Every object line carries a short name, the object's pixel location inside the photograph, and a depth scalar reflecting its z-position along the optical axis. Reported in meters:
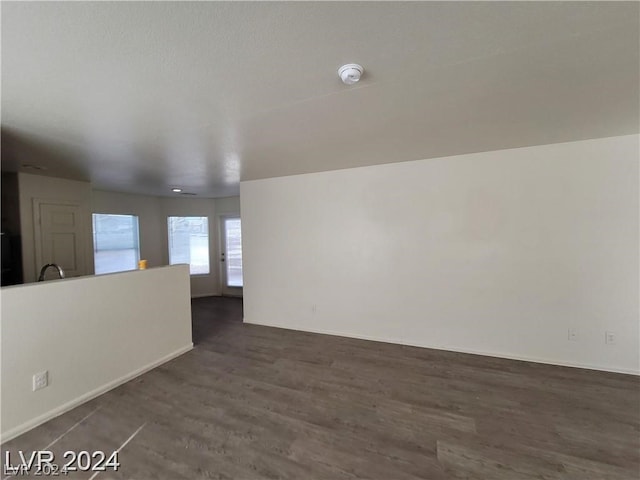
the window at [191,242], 6.33
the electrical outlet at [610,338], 2.72
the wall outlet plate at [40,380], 2.11
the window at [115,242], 5.06
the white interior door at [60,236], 3.67
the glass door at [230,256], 6.48
